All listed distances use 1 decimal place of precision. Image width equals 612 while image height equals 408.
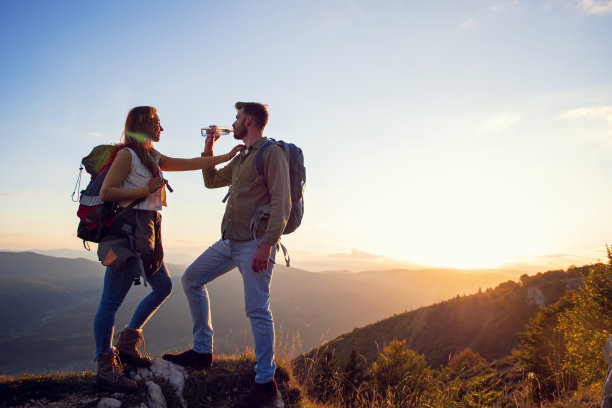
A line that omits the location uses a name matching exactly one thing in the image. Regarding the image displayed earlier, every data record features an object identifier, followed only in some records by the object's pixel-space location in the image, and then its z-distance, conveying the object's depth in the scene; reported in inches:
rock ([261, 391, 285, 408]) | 156.4
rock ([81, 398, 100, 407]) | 130.4
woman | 137.8
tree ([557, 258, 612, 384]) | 648.4
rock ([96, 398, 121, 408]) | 129.8
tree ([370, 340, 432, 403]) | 836.6
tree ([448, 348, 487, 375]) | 1397.3
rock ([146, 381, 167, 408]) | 141.3
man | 146.8
